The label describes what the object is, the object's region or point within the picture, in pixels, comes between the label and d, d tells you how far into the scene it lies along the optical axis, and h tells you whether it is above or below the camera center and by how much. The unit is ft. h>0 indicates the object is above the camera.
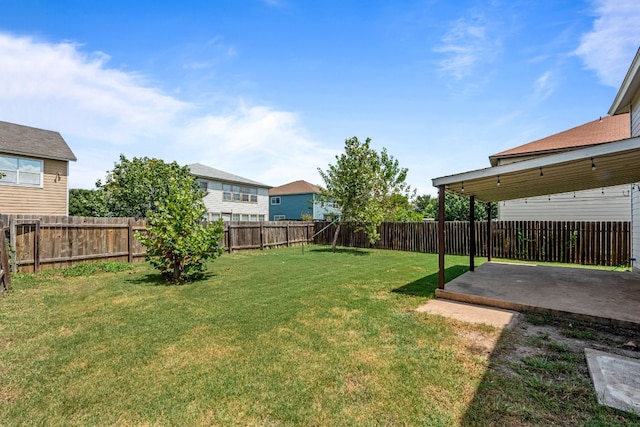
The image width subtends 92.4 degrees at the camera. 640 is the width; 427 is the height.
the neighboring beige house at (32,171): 39.47 +6.92
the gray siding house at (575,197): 36.58 +2.67
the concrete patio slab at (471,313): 13.66 -4.54
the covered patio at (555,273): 13.37 -4.16
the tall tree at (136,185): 50.24 +6.12
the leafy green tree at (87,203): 55.96 +3.90
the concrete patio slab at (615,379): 7.48 -4.45
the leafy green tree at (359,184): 43.96 +5.39
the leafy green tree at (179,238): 22.25 -1.20
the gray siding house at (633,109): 19.11 +8.46
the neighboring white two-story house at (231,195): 68.23 +6.29
